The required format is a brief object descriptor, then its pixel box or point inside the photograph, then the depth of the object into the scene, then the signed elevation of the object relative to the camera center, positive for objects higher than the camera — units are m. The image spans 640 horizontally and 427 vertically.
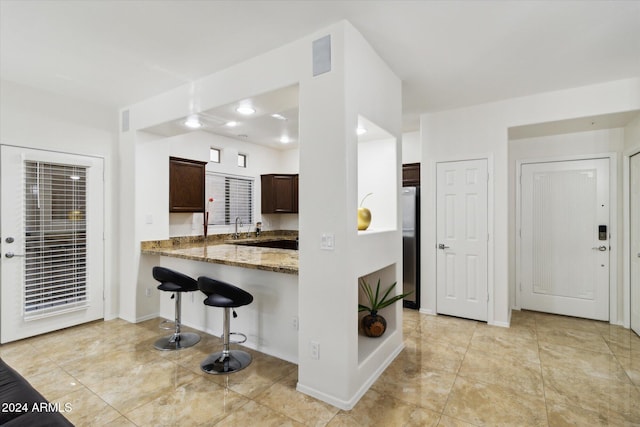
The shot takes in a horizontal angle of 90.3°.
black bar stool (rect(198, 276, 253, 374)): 2.70 -0.78
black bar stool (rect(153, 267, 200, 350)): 3.22 -0.78
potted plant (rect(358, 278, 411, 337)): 2.94 -0.92
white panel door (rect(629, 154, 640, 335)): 3.60 -0.31
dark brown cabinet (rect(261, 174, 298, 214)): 6.45 +0.41
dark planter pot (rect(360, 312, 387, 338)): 2.93 -1.04
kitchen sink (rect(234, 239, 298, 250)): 5.96 -0.60
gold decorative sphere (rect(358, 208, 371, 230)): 3.01 -0.06
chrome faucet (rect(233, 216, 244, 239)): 5.82 -0.35
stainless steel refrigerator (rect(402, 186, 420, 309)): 4.60 -0.47
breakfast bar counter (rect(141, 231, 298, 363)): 2.94 -0.75
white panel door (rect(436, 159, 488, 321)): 4.08 -0.35
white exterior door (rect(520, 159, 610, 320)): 4.08 -0.35
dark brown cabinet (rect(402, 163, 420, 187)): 4.80 +0.59
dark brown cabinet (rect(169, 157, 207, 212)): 4.53 +0.42
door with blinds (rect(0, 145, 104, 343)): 3.37 -0.31
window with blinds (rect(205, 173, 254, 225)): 5.62 +0.29
